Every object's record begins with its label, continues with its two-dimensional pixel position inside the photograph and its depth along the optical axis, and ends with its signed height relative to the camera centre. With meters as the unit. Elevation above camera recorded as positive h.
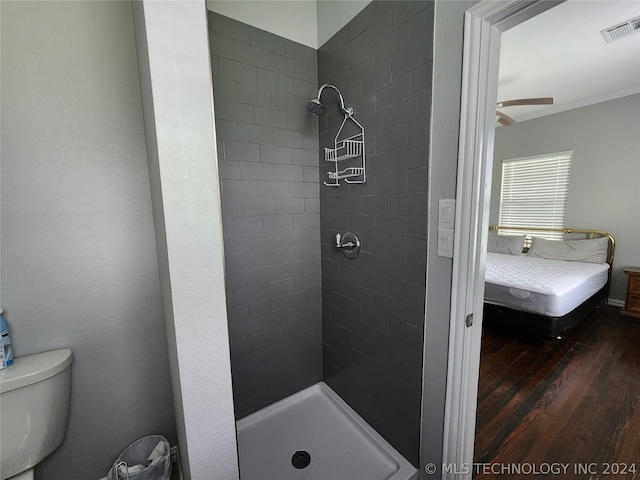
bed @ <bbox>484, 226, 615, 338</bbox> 2.42 -0.81
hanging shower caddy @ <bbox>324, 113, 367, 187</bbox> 1.48 +0.29
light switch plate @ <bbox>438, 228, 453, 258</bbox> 1.08 -0.17
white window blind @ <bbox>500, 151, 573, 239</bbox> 3.77 +0.14
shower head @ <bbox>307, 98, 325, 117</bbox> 1.47 +0.55
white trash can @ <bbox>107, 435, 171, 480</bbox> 1.15 -1.16
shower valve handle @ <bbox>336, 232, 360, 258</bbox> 1.59 -0.24
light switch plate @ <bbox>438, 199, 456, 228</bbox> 1.05 -0.04
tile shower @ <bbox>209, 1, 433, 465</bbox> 1.25 -0.06
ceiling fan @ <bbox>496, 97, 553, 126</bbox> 2.50 +0.95
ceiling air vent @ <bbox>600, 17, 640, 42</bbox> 1.96 +1.30
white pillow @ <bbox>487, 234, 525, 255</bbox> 4.00 -0.67
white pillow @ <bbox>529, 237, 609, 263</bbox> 3.35 -0.67
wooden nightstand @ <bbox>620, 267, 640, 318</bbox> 3.05 -1.13
